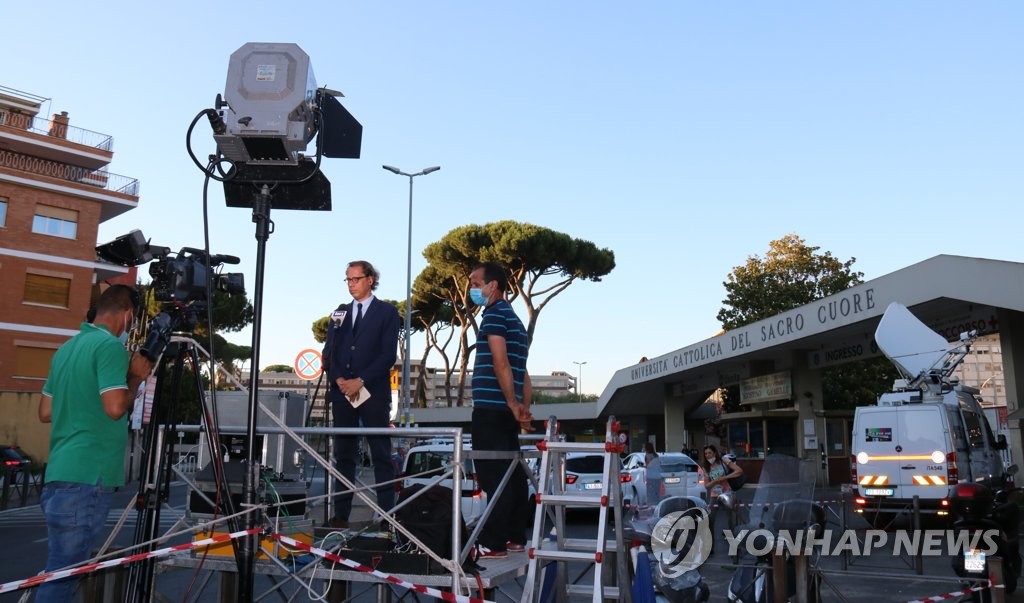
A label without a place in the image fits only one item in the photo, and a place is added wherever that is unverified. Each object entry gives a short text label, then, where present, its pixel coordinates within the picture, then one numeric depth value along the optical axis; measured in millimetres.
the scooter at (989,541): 5707
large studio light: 3936
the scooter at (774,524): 5484
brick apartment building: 33812
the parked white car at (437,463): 9898
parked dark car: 20953
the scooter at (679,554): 5559
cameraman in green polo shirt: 3844
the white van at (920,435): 13180
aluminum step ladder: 4152
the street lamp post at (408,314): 33438
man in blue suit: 5320
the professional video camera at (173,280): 3977
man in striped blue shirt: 4637
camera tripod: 3924
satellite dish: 14445
